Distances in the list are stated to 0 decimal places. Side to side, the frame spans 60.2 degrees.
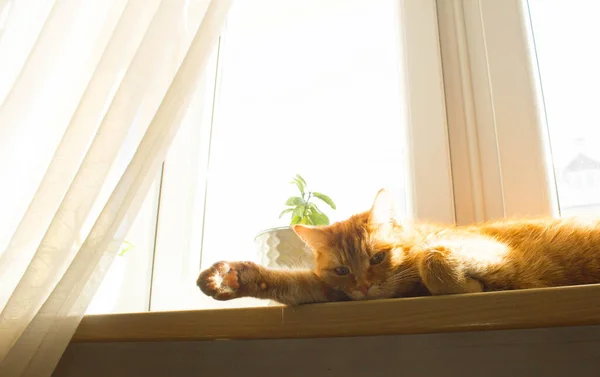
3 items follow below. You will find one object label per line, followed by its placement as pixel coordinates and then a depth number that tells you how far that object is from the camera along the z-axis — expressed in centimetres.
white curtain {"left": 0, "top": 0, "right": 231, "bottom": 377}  85
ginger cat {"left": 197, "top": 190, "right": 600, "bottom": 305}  70
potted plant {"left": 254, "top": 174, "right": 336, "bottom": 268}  109
